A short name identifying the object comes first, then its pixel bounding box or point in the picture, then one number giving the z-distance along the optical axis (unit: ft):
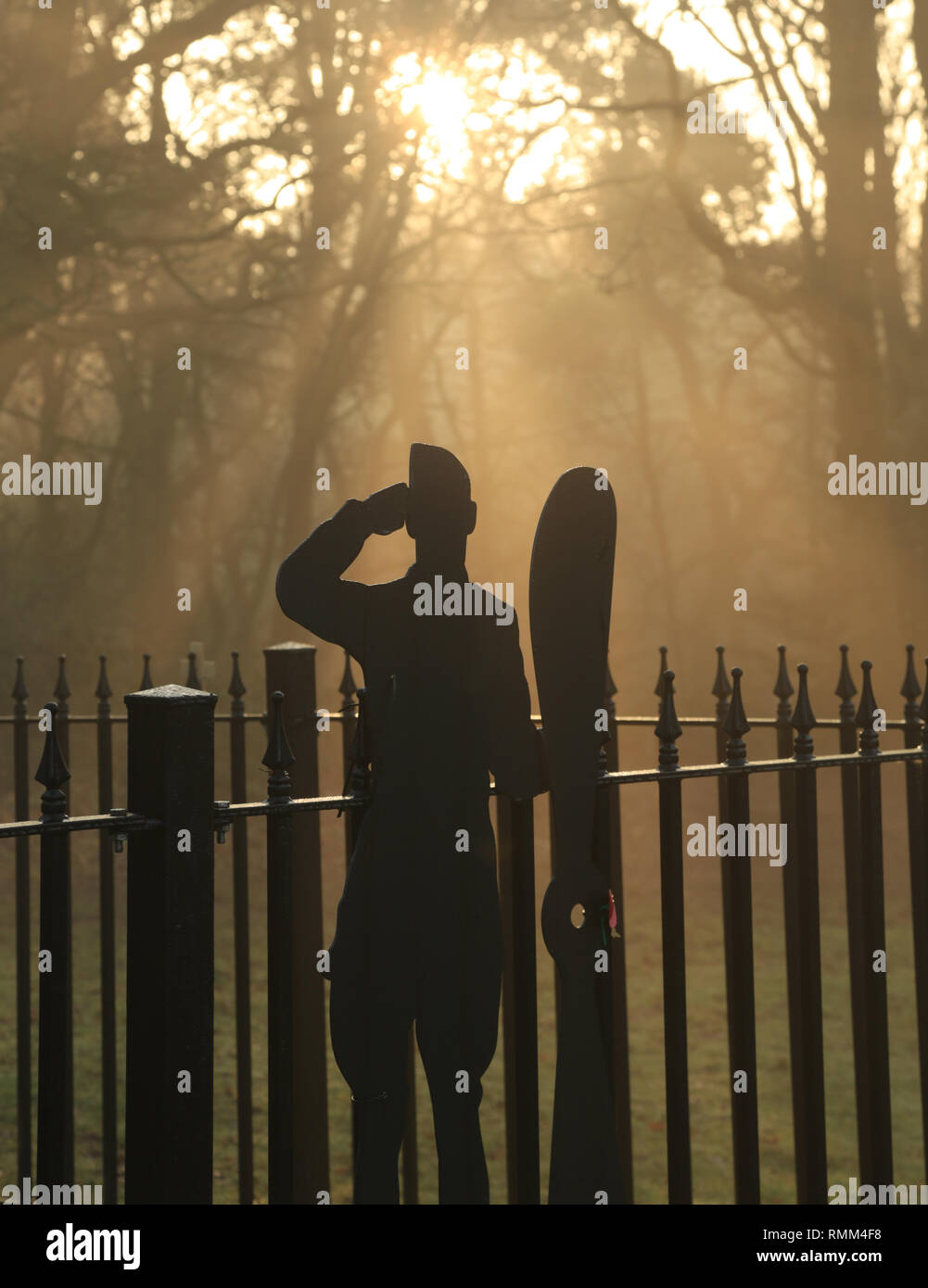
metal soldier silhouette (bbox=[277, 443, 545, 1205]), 16.37
